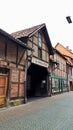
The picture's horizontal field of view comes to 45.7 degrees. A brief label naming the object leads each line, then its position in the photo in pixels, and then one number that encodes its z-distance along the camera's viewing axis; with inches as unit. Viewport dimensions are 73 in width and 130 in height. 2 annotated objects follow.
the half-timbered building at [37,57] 266.7
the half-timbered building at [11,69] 202.1
